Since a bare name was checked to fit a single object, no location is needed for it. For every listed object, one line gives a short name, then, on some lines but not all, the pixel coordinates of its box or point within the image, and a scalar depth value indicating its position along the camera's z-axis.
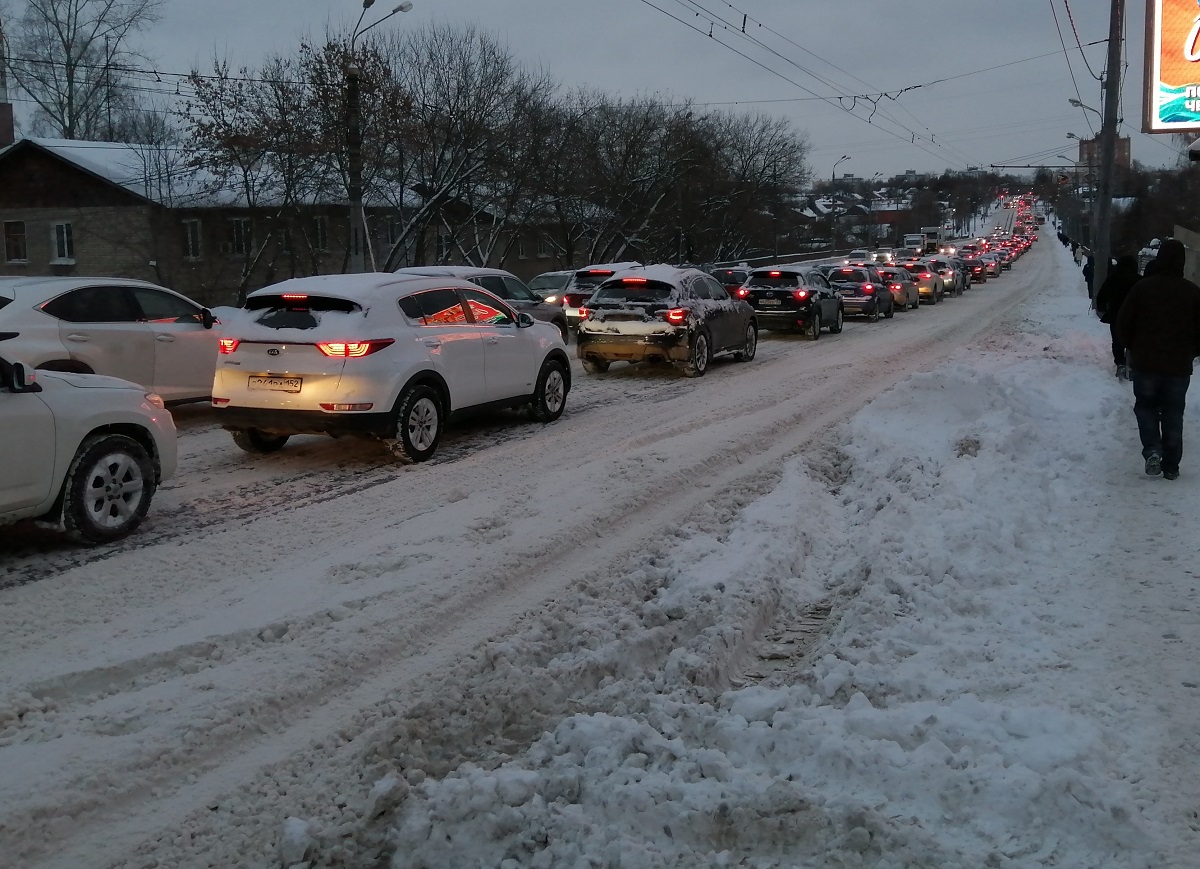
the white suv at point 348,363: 9.18
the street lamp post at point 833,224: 95.96
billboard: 18.95
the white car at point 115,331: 10.27
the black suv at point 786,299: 23.44
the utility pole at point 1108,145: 22.89
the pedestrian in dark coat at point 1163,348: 8.50
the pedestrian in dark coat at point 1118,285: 13.85
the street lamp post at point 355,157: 24.27
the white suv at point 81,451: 6.44
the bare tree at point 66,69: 51.88
